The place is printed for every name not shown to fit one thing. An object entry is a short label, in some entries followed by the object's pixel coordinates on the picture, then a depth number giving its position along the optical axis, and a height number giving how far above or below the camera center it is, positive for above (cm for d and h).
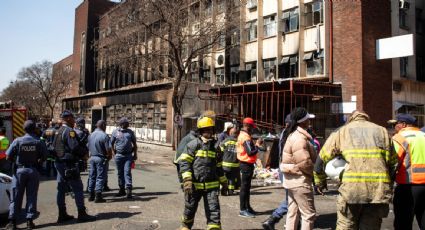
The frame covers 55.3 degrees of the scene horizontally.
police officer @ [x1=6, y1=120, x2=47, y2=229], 688 -94
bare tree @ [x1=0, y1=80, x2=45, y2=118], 5456 +325
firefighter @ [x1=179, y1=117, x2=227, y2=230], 554 -80
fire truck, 1584 -6
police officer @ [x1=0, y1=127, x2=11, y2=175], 1023 -75
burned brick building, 2184 +330
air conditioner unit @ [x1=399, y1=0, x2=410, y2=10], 2292 +642
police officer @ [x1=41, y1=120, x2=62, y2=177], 1376 -75
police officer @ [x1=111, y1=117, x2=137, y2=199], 958 -81
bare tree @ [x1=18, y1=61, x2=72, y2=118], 5012 +514
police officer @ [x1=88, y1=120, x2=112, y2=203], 904 -95
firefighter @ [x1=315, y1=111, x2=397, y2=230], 421 -62
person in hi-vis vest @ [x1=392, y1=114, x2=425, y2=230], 521 -80
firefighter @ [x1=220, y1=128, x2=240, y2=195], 977 -104
